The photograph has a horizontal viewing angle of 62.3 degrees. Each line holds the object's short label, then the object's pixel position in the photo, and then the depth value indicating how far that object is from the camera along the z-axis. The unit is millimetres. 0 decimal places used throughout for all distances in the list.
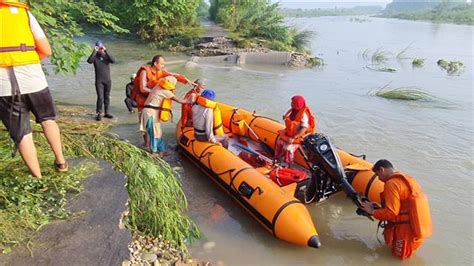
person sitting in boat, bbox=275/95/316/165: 5434
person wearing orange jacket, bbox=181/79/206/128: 6082
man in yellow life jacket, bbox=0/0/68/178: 2584
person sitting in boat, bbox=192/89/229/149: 5488
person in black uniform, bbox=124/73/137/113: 7944
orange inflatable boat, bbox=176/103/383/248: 4125
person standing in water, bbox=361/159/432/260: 3734
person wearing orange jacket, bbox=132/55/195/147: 6062
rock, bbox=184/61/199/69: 14248
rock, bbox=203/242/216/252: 4097
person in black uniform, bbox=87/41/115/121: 7047
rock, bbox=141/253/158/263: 3119
